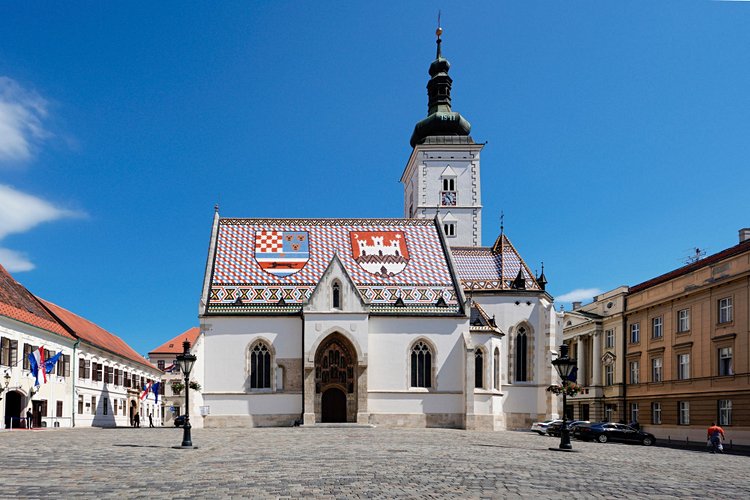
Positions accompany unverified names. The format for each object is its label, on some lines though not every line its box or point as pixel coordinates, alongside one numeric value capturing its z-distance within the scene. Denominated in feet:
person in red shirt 101.81
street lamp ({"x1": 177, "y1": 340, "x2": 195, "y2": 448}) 79.87
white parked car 132.55
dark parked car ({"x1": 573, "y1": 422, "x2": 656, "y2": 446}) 118.62
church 141.59
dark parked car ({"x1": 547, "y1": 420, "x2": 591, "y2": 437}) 126.11
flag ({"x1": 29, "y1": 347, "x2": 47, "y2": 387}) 128.16
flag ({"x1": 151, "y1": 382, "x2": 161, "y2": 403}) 210.38
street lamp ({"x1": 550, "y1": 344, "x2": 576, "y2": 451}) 85.92
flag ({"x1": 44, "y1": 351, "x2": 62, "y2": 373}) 131.85
